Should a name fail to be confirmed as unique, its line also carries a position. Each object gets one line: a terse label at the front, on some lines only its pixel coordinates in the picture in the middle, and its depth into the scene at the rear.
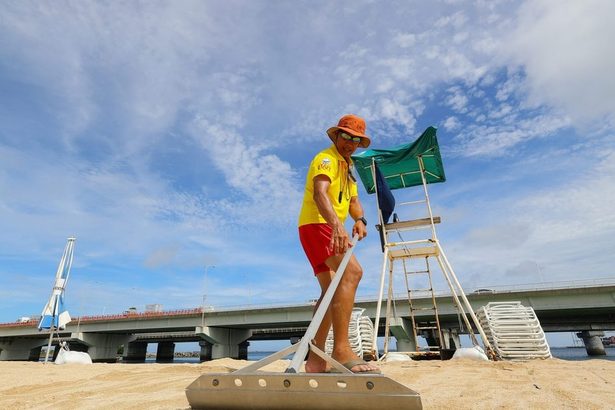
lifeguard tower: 8.66
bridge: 23.35
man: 2.59
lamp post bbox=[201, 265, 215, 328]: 34.31
